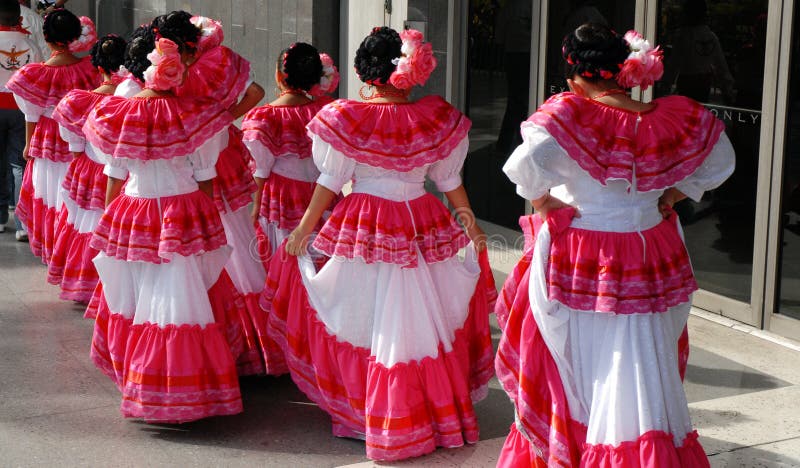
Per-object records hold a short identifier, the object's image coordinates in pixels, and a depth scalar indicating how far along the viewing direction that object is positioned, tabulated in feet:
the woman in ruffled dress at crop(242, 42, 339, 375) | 19.97
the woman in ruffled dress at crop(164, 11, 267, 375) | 19.60
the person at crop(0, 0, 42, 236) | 30.73
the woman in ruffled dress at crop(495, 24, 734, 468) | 13.65
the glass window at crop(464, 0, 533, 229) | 29.48
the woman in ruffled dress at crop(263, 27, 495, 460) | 16.60
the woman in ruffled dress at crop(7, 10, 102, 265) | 26.94
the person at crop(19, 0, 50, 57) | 31.96
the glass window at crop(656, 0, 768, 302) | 22.44
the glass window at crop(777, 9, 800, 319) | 21.49
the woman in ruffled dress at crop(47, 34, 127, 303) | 23.67
